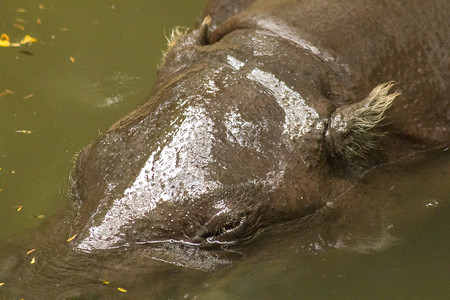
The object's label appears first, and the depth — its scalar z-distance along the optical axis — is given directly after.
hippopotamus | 7.94
